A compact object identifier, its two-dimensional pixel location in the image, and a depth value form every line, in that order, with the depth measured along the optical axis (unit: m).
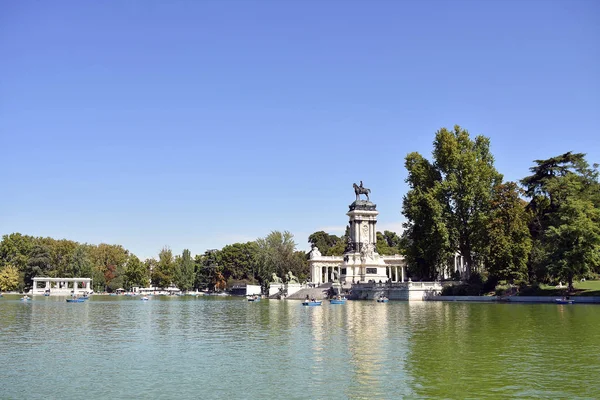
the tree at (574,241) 48.16
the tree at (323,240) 143.44
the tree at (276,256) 102.25
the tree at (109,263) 123.94
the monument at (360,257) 88.42
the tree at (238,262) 126.75
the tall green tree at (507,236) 57.34
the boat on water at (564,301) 47.88
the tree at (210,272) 128.38
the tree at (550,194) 53.66
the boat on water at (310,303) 57.25
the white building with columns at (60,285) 111.76
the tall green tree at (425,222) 64.06
